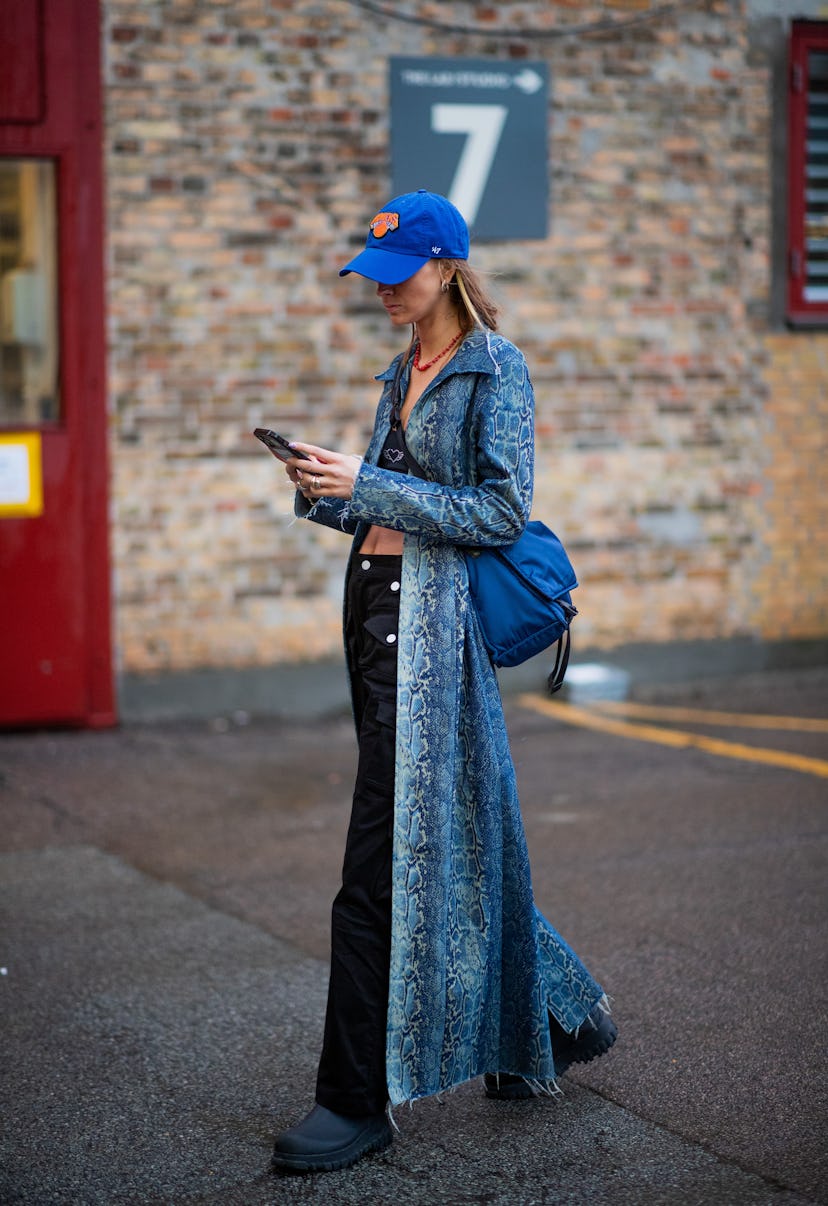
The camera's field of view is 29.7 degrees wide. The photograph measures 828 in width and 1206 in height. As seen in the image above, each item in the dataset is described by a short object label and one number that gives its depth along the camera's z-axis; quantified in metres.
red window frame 9.18
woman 3.39
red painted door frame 7.71
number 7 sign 8.34
